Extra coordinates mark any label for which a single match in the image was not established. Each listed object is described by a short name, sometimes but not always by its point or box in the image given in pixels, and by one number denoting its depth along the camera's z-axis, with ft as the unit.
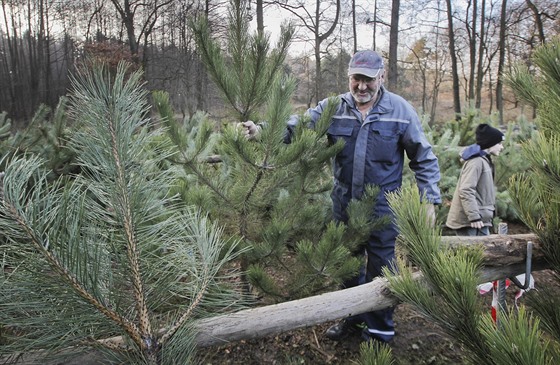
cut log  4.54
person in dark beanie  12.00
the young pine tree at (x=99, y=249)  2.67
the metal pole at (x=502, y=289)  6.33
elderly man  8.29
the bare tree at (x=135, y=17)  51.88
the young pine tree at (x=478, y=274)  2.47
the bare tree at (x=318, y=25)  55.15
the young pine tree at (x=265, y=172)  6.25
